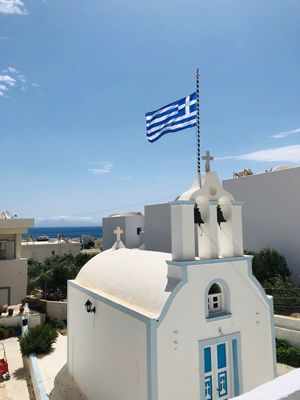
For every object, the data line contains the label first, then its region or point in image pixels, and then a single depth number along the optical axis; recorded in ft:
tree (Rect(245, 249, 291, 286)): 68.23
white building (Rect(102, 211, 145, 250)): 143.54
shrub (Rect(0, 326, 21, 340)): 65.41
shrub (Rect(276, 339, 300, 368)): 45.19
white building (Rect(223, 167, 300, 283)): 75.72
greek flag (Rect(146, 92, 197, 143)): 34.25
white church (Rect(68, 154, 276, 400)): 25.73
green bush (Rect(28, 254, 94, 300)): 89.10
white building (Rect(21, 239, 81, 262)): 168.14
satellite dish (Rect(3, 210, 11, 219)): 97.72
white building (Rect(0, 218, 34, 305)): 84.53
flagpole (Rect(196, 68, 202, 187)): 30.91
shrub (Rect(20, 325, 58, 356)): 51.21
